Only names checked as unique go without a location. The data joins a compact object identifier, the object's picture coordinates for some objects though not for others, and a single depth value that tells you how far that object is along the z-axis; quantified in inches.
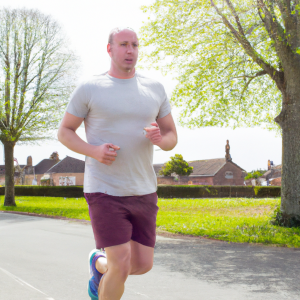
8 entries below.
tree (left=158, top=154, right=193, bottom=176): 2832.2
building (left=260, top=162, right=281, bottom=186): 3234.3
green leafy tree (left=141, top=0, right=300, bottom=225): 402.0
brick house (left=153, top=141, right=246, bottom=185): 2755.9
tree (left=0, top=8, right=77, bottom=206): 847.7
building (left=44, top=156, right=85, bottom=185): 2731.3
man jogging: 101.8
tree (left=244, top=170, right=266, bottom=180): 2834.6
